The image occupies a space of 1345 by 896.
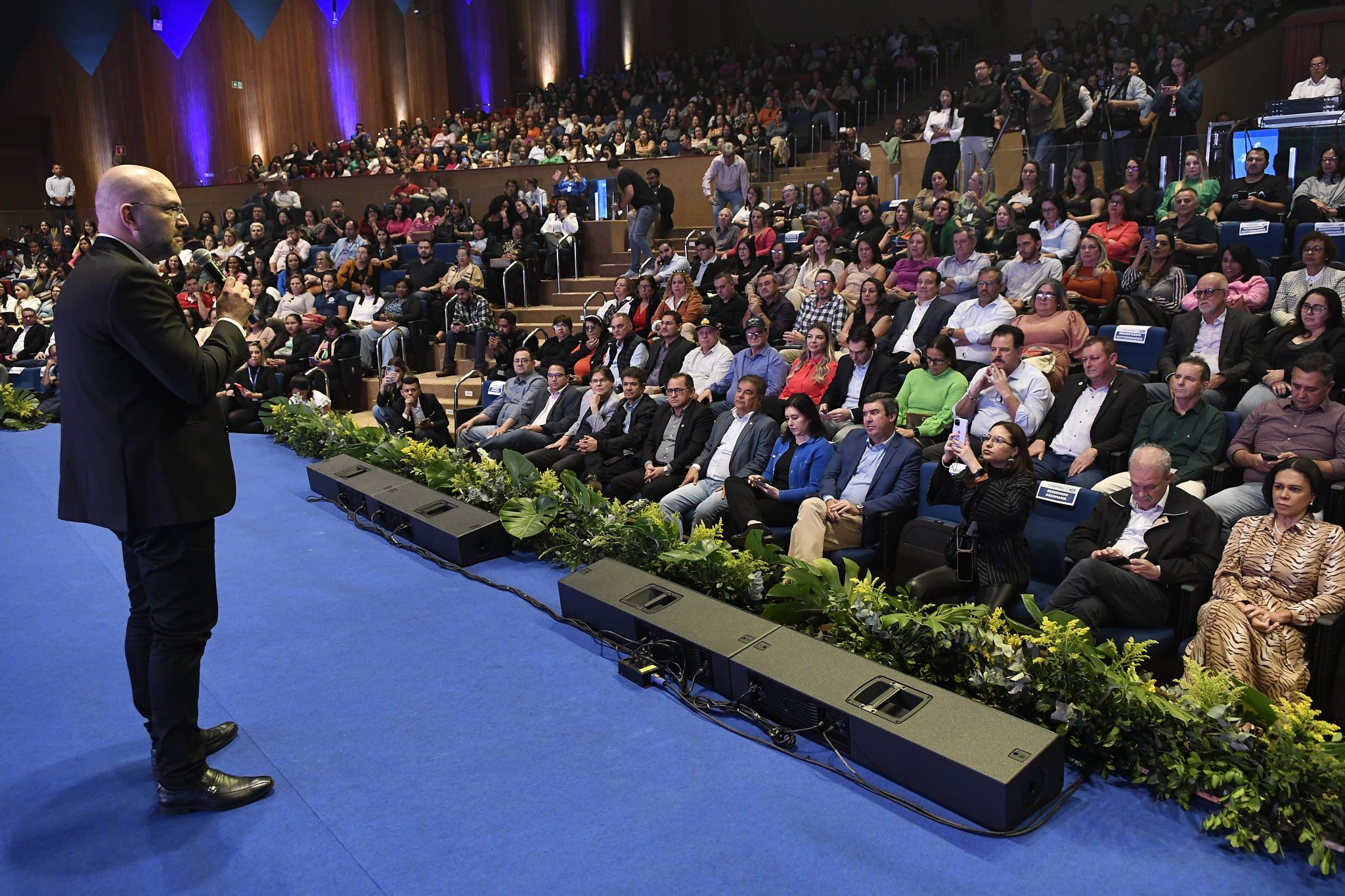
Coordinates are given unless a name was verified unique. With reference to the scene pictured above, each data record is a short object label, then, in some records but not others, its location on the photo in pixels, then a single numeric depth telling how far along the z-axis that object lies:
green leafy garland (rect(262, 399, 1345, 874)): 2.52
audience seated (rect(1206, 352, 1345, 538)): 4.11
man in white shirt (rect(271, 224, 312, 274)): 12.40
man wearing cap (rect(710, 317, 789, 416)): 6.30
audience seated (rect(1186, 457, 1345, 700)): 3.17
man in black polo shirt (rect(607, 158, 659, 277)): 10.37
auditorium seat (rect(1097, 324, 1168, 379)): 5.59
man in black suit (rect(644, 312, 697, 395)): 7.04
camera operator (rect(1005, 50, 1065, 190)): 8.17
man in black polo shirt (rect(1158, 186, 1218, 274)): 6.35
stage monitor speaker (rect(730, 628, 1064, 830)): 2.59
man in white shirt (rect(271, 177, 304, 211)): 14.24
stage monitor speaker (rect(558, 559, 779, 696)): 3.37
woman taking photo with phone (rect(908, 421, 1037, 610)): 3.79
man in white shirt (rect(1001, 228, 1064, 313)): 6.42
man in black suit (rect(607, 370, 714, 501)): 5.65
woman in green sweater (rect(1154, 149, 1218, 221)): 7.07
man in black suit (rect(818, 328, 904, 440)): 5.75
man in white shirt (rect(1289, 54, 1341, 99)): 8.00
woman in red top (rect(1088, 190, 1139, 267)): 6.80
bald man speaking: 2.30
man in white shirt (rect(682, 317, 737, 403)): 6.69
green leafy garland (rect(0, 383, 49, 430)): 8.66
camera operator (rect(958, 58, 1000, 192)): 8.56
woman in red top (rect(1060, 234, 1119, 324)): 6.27
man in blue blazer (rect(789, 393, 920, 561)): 4.46
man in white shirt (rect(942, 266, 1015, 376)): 6.00
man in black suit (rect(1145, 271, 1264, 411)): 5.08
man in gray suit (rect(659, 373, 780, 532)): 5.22
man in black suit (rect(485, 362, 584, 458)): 6.69
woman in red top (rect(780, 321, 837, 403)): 6.09
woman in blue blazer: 4.84
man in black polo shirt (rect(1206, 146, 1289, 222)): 6.66
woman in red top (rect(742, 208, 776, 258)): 8.69
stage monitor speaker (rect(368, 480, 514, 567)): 4.73
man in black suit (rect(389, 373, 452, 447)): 7.03
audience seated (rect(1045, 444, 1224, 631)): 3.46
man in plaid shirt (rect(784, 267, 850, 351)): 6.89
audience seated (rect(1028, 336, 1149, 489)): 4.69
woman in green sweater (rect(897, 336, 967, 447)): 5.37
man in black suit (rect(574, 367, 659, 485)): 6.10
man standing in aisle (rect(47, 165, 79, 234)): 15.45
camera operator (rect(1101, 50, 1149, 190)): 7.48
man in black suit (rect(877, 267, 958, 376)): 6.35
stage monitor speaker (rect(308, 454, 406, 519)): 5.56
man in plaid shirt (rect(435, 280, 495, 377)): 9.37
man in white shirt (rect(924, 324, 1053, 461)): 5.08
